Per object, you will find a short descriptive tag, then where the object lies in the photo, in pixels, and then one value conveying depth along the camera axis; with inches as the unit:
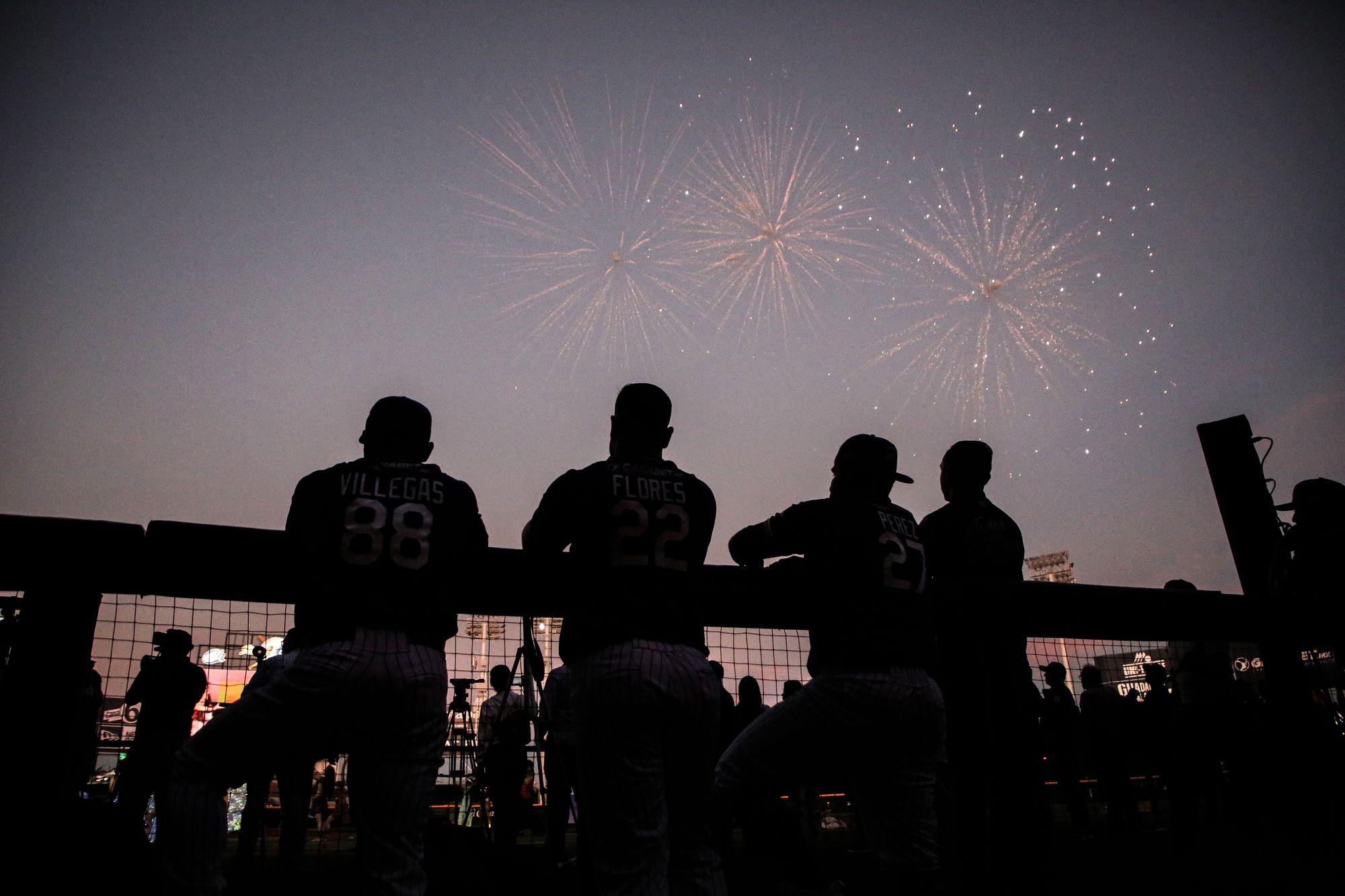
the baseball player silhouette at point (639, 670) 117.5
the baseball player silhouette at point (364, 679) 112.4
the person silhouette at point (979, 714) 170.6
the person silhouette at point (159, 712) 349.1
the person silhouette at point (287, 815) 296.8
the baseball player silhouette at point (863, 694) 137.9
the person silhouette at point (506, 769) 323.0
